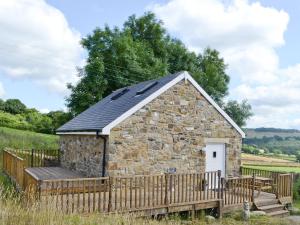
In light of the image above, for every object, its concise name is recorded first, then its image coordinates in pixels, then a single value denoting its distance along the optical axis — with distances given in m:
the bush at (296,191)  19.39
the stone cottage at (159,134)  14.40
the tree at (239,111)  35.59
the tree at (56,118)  33.37
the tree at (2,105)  47.53
